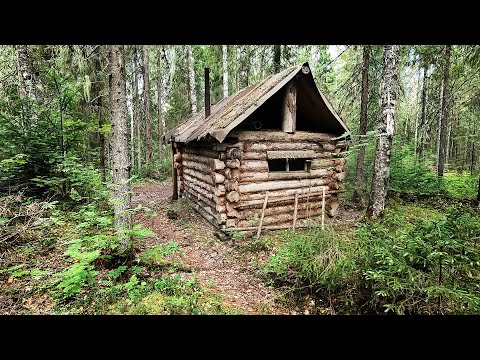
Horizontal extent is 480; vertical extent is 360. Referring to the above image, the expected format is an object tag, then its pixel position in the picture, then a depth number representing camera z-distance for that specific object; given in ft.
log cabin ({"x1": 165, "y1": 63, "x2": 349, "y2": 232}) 27.91
